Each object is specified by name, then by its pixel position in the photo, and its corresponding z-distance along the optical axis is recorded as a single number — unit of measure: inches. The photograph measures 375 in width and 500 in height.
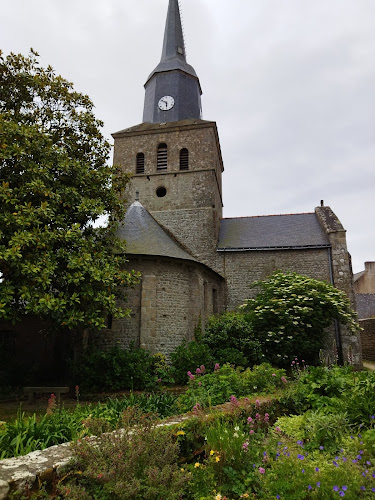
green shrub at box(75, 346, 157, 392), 434.0
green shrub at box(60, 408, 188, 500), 114.8
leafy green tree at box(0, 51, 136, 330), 314.7
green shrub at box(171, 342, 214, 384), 463.5
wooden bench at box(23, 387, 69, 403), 374.6
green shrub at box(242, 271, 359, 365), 577.9
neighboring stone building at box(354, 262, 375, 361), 886.4
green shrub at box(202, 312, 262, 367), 496.4
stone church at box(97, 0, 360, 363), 521.0
